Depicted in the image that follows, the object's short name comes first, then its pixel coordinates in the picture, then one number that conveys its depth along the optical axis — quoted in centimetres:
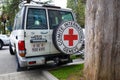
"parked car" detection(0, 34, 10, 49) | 1474
